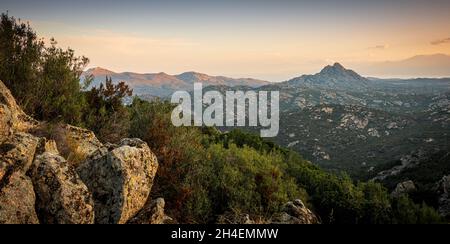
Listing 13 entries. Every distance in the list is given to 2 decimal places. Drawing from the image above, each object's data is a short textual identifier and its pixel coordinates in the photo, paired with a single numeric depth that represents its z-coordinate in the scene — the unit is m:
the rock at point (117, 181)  8.00
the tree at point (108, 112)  13.28
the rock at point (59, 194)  7.17
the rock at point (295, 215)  10.20
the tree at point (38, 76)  12.11
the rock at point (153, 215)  8.21
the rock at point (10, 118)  8.10
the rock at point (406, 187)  39.21
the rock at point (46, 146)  8.51
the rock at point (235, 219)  9.04
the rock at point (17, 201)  6.47
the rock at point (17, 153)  7.17
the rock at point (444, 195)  28.65
